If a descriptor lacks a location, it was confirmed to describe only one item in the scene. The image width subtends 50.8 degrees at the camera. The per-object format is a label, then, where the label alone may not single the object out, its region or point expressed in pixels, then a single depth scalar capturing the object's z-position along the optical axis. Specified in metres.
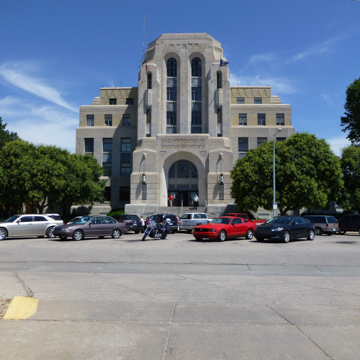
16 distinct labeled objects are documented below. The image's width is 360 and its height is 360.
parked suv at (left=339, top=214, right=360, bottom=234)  29.92
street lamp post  32.69
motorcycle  23.05
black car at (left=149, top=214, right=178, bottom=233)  30.54
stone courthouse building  49.31
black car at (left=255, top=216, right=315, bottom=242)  21.30
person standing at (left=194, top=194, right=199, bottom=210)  44.58
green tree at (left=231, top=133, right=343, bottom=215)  35.81
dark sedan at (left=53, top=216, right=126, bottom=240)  22.44
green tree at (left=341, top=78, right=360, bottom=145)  44.47
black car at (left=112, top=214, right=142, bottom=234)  29.98
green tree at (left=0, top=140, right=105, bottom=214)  37.81
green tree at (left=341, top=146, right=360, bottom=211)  39.56
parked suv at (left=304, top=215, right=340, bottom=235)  29.12
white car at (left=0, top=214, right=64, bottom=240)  23.33
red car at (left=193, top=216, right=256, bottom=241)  21.93
